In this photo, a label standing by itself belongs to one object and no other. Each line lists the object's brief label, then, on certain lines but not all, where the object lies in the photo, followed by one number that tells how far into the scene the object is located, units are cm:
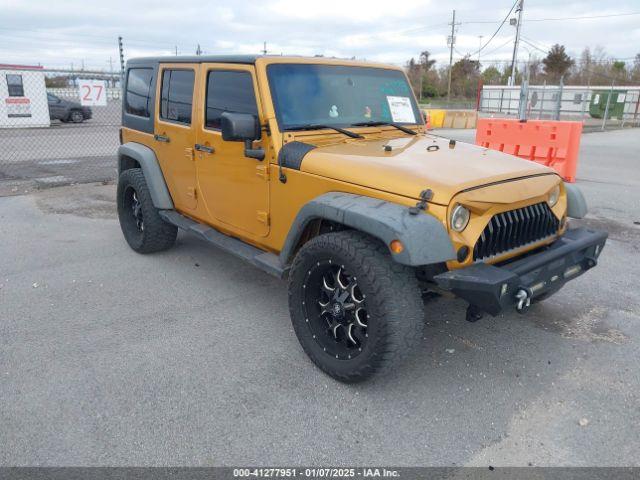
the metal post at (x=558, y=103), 1664
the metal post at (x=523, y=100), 1405
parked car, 2086
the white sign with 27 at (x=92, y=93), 1220
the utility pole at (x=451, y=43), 5200
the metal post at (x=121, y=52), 917
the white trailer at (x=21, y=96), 1838
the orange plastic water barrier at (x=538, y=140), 925
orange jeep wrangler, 277
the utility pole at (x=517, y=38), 3641
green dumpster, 2725
